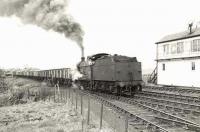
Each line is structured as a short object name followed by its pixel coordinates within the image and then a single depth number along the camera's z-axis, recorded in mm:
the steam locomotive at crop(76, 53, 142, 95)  17375
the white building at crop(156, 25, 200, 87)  26691
